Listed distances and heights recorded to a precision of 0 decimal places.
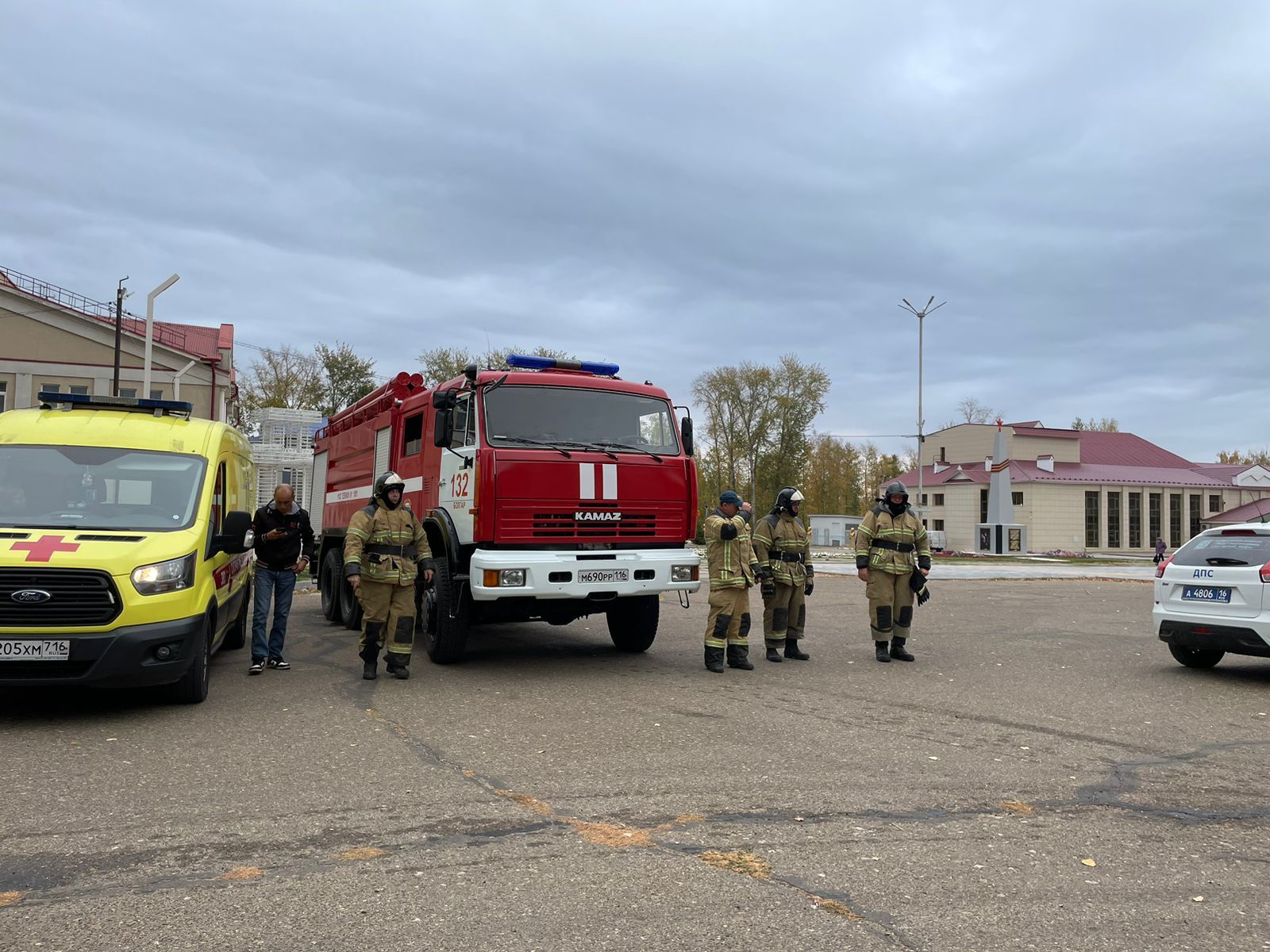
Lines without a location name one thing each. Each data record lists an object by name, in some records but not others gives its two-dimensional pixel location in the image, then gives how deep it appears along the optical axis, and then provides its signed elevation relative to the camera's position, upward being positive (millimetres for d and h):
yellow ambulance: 6664 -161
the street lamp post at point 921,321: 48406 +10446
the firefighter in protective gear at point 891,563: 10750 -277
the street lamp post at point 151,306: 24016 +5279
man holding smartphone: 9578 -340
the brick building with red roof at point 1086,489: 61375 +3300
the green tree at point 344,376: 51500 +7510
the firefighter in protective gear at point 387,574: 9055 -432
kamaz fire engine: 9070 +309
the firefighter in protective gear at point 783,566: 10641 -327
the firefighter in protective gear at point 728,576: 9750 -400
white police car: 9078 -456
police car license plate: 9361 -459
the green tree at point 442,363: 49125 +7986
